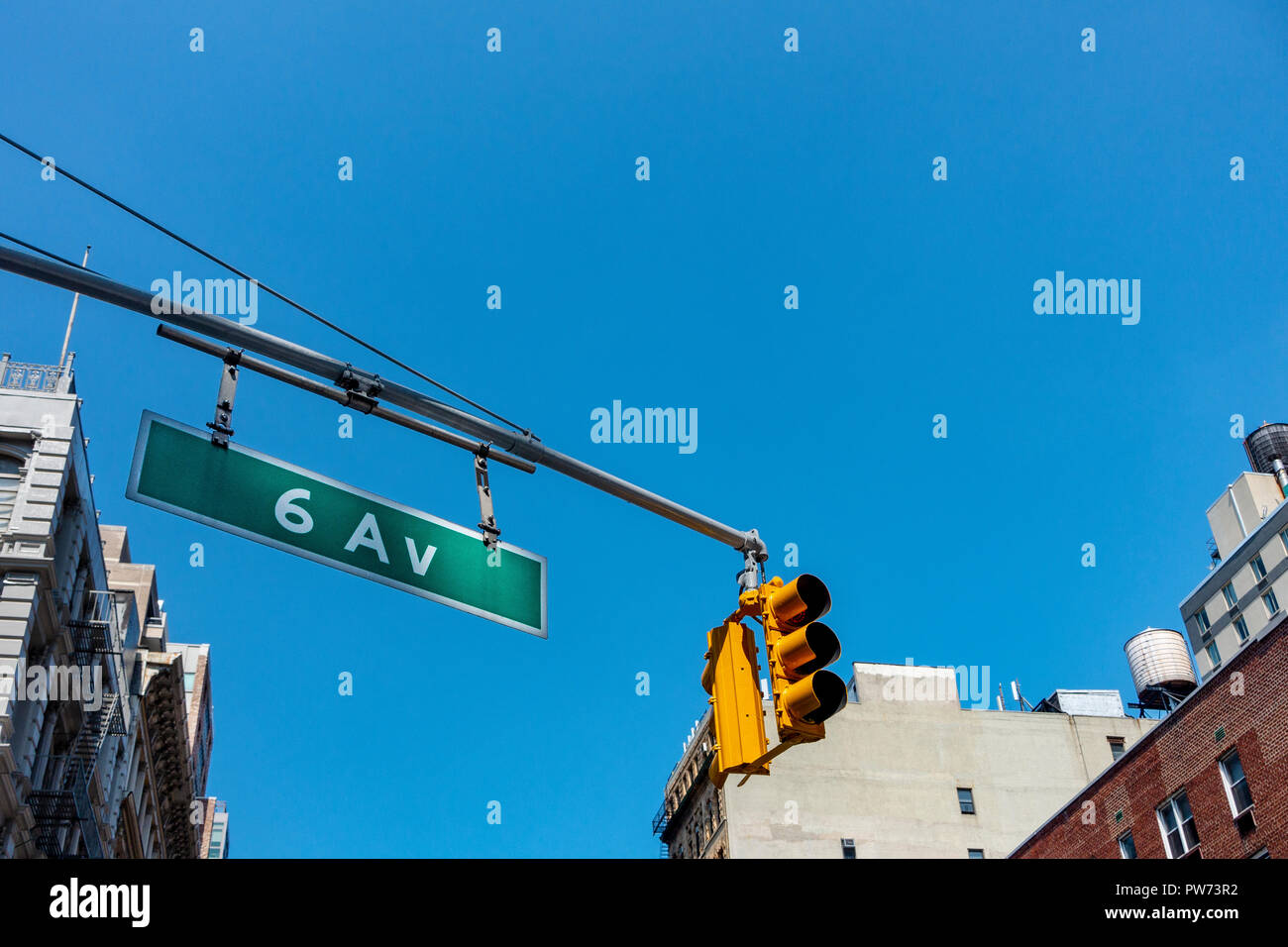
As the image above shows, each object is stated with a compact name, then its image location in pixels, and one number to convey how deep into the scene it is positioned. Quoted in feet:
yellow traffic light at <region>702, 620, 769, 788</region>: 24.35
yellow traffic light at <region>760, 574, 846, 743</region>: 24.47
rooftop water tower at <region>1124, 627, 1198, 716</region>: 229.66
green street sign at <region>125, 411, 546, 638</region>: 22.94
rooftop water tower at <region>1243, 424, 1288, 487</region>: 237.25
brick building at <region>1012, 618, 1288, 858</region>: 99.35
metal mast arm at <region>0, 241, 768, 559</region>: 21.93
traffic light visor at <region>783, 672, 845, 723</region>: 24.35
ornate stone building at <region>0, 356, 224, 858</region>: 93.76
